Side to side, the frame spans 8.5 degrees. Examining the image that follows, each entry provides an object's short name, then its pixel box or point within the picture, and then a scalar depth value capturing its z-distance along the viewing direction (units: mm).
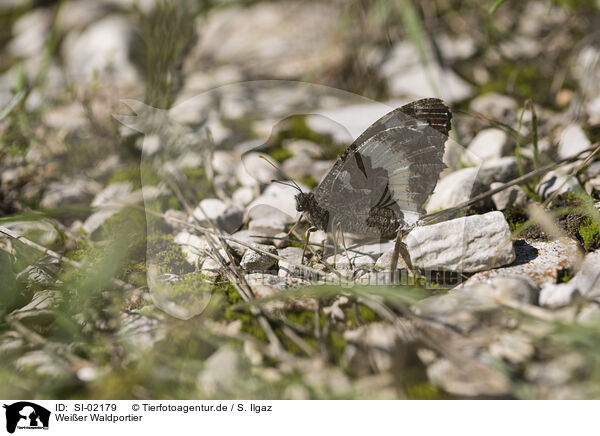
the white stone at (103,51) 999
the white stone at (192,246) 860
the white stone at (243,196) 879
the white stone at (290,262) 854
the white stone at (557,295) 836
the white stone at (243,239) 860
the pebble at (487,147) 882
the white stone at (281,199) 870
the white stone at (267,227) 865
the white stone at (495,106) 905
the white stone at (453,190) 862
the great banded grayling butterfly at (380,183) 854
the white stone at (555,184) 862
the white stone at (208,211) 871
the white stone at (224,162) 892
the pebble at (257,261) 855
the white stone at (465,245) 847
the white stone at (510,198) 863
